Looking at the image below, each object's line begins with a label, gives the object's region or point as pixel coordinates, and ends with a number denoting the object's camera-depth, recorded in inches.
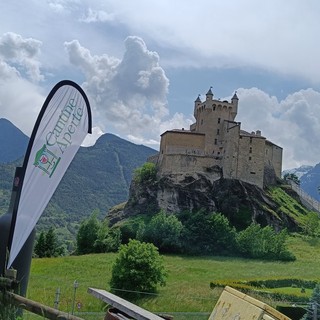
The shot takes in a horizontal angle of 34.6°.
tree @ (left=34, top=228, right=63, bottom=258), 1930.4
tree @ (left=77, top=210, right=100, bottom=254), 2132.1
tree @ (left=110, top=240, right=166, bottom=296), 1103.0
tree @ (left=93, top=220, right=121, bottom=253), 2084.2
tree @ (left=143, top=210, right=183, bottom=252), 2074.3
